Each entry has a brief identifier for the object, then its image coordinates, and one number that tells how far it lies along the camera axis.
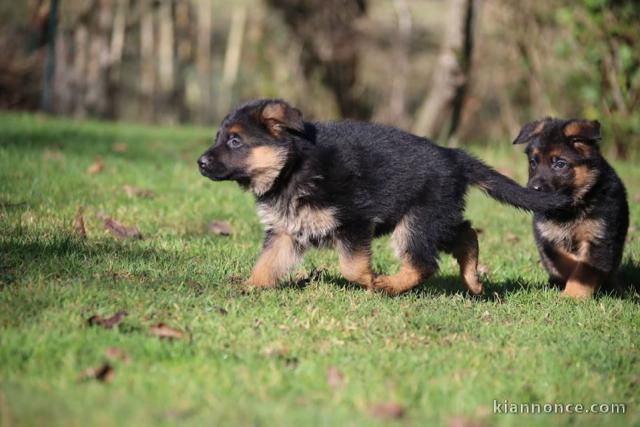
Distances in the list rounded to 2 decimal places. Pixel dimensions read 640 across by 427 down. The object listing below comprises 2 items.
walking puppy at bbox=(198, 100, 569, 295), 10.55
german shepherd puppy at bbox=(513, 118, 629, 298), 11.88
